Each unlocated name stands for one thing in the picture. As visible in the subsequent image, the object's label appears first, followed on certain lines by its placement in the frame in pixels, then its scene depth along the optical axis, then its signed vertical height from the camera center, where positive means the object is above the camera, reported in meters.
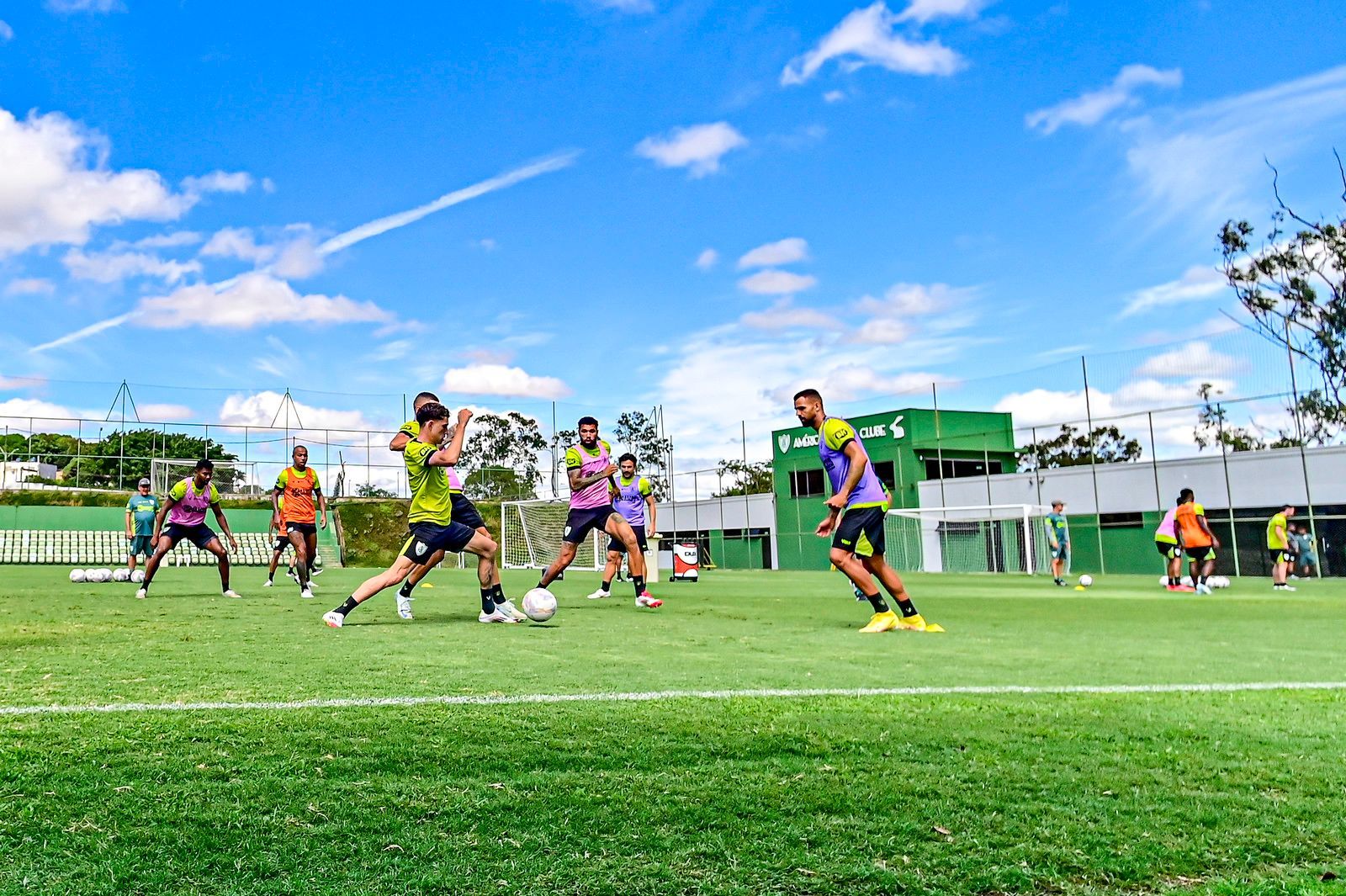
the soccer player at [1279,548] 20.73 -0.57
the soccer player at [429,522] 8.62 +0.36
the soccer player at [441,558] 9.24 -0.07
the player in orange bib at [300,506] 14.21 +0.90
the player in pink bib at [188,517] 12.61 +0.73
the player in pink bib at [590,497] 12.24 +0.72
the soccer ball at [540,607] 9.23 -0.47
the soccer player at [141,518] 20.16 +1.18
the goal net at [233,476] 40.50 +4.06
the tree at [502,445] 50.75 +5.94
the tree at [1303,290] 34.09 +8.90
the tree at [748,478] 51.16 +3.57
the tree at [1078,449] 35.88 +3.05
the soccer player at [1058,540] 24.00 -0.21
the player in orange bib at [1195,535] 17.53 -0.19
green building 44.19 +3.79
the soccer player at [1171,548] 18.94 -0.42
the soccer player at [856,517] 8.87 +0.22
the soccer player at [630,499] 14.91 +0.81
